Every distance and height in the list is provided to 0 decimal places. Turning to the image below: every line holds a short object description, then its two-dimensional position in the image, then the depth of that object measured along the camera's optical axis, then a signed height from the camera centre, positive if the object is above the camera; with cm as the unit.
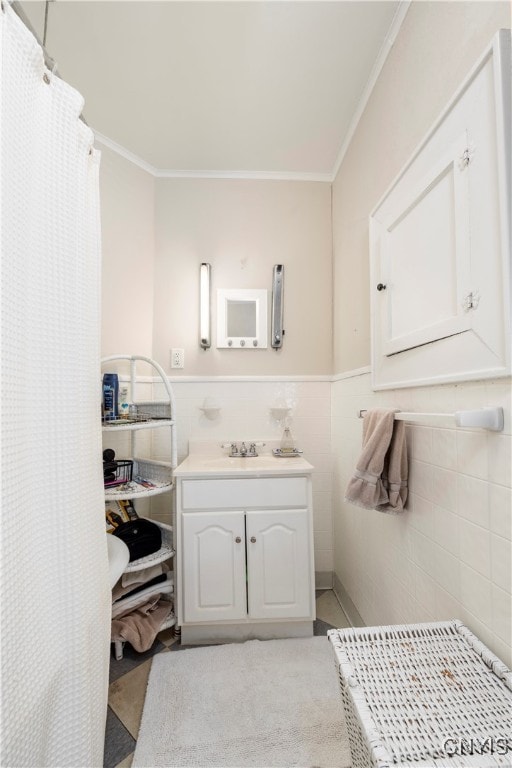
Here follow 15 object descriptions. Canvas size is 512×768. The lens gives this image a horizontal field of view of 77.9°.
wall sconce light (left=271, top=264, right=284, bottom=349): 182 +55
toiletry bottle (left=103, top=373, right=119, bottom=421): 136 +2
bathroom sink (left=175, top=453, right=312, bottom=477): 138 -31
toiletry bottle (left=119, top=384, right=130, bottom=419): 147 -2
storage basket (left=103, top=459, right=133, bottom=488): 142 -34
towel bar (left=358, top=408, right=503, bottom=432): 65 -4
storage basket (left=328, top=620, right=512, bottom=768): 50 -56
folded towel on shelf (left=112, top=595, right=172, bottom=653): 127 -93
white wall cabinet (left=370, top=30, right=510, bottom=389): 65 +40
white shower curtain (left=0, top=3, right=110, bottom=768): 61 -8
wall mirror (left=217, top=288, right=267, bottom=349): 184 +47
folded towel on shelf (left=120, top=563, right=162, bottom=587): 133 -76
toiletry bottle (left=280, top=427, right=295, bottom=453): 175 -24
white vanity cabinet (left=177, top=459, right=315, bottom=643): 134 -68
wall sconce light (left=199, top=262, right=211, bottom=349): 179 +54
